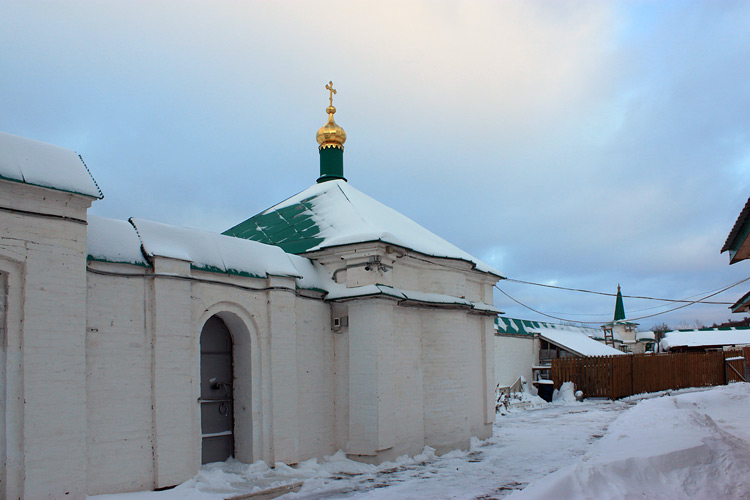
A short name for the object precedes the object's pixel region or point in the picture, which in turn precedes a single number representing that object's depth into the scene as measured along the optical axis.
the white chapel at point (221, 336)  6.81
